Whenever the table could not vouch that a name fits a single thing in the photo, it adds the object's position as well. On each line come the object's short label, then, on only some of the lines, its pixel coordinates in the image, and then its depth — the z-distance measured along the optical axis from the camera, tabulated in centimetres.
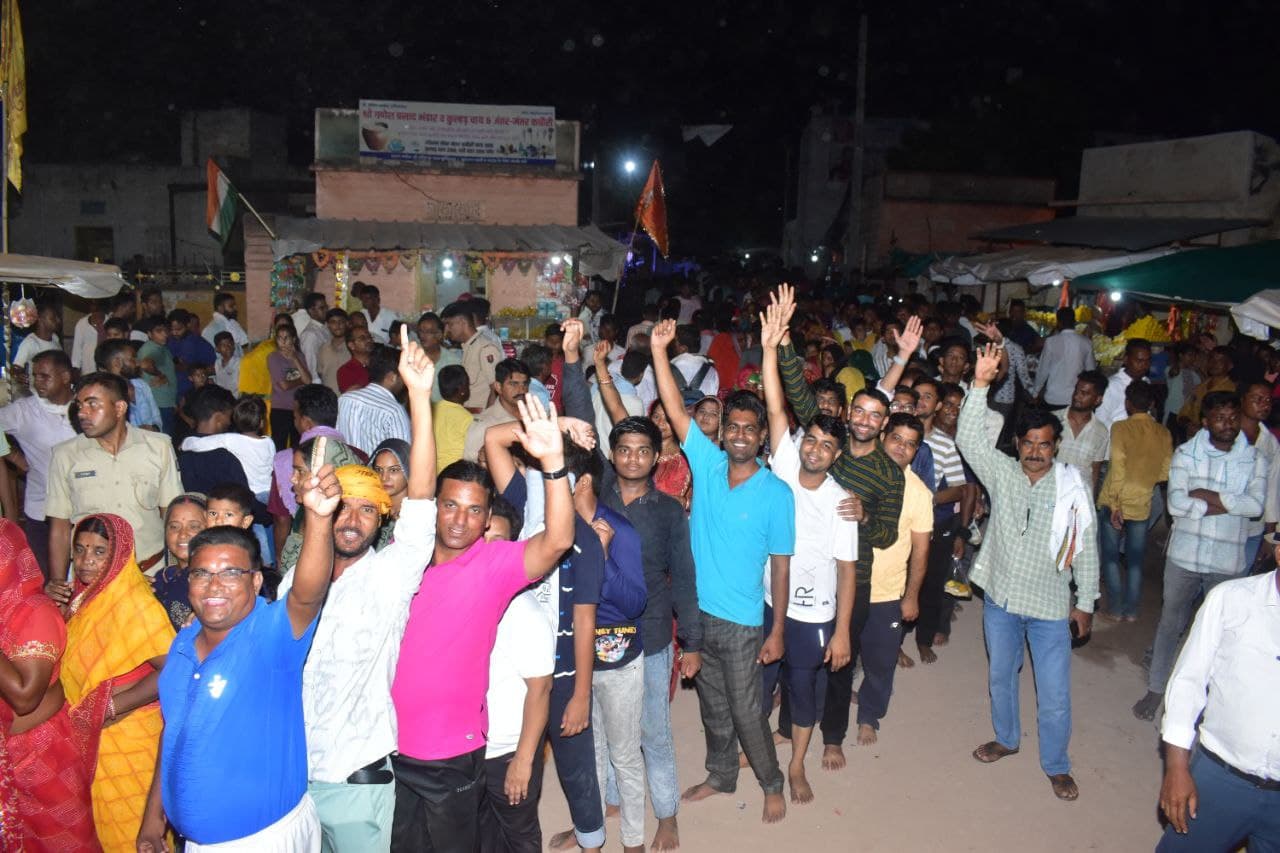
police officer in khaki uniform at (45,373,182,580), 461
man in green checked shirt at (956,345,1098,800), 460
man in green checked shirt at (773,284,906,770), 480
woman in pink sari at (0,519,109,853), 300
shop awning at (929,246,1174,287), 1352
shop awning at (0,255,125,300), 796
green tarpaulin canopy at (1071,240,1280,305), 968
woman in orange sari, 330
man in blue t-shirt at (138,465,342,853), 270
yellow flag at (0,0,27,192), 1000
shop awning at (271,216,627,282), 1603
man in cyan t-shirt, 426
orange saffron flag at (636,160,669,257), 1116
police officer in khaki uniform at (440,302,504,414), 806
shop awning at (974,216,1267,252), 1386
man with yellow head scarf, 298
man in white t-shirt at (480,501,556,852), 329
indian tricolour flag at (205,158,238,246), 1380
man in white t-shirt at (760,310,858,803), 452
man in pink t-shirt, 306
